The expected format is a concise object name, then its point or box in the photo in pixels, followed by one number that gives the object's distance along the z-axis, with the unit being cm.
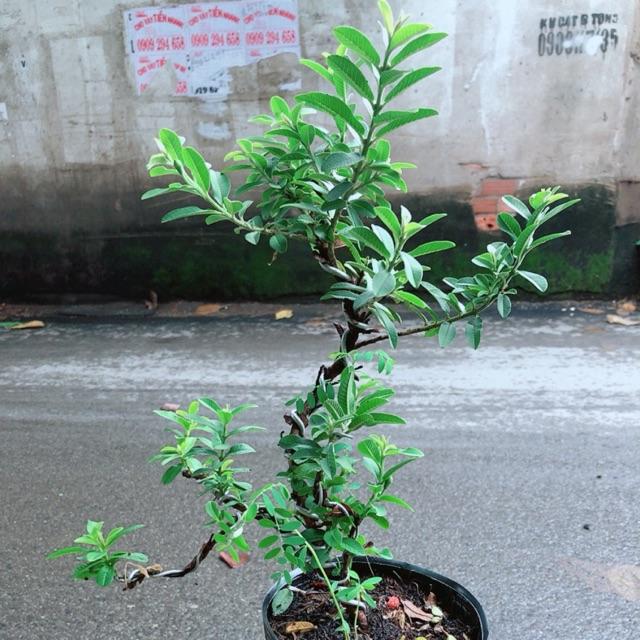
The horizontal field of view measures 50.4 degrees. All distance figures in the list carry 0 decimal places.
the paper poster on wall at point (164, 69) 454
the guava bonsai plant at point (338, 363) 96
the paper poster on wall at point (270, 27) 437
